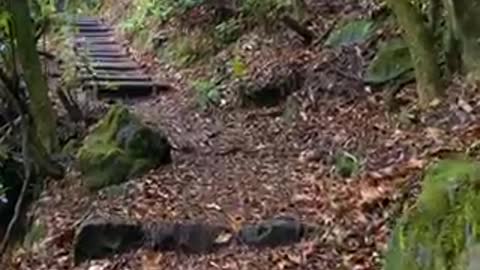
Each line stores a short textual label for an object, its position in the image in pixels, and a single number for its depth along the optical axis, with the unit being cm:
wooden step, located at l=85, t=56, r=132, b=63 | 1611
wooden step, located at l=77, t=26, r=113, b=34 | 1940
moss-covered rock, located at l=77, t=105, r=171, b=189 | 815
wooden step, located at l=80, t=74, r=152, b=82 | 1415
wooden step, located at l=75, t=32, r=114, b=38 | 1876
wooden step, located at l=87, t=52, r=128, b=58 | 1640
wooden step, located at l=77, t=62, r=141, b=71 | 1523
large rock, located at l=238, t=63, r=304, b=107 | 1028
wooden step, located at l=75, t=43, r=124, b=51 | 1707
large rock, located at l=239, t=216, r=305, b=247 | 604
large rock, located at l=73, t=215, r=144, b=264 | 668
